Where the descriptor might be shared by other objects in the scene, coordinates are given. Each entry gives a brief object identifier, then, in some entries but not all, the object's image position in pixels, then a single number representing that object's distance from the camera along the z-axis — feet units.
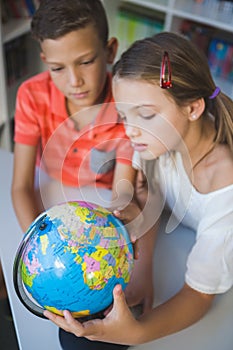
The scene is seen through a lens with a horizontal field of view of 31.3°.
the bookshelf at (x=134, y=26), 7.25
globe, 2.65
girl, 2.93
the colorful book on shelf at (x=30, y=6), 7.61
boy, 3.61
